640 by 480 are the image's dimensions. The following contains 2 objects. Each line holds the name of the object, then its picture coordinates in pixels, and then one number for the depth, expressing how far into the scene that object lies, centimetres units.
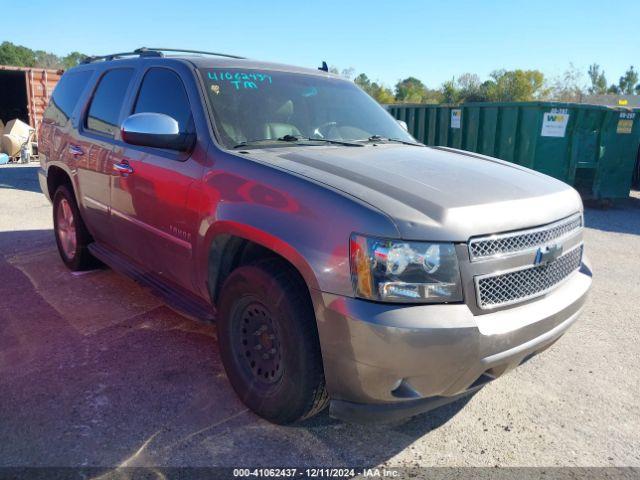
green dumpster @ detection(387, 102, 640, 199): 1053
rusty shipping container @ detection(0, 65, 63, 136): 1825
